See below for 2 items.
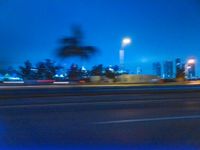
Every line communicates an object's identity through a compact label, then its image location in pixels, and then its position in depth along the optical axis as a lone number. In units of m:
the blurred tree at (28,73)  49.88
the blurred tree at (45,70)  49.50
